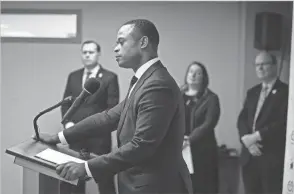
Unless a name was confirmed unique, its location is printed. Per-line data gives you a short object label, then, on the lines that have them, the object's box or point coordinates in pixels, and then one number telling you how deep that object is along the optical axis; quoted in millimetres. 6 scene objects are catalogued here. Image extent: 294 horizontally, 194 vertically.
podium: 6586
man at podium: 6796
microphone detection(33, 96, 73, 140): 7193
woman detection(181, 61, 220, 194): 7517
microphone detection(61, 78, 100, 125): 7114
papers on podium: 6623
